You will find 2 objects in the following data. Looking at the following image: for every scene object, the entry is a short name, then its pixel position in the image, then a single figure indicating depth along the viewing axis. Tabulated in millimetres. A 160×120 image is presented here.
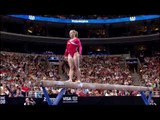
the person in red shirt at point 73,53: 7609
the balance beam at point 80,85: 6790
